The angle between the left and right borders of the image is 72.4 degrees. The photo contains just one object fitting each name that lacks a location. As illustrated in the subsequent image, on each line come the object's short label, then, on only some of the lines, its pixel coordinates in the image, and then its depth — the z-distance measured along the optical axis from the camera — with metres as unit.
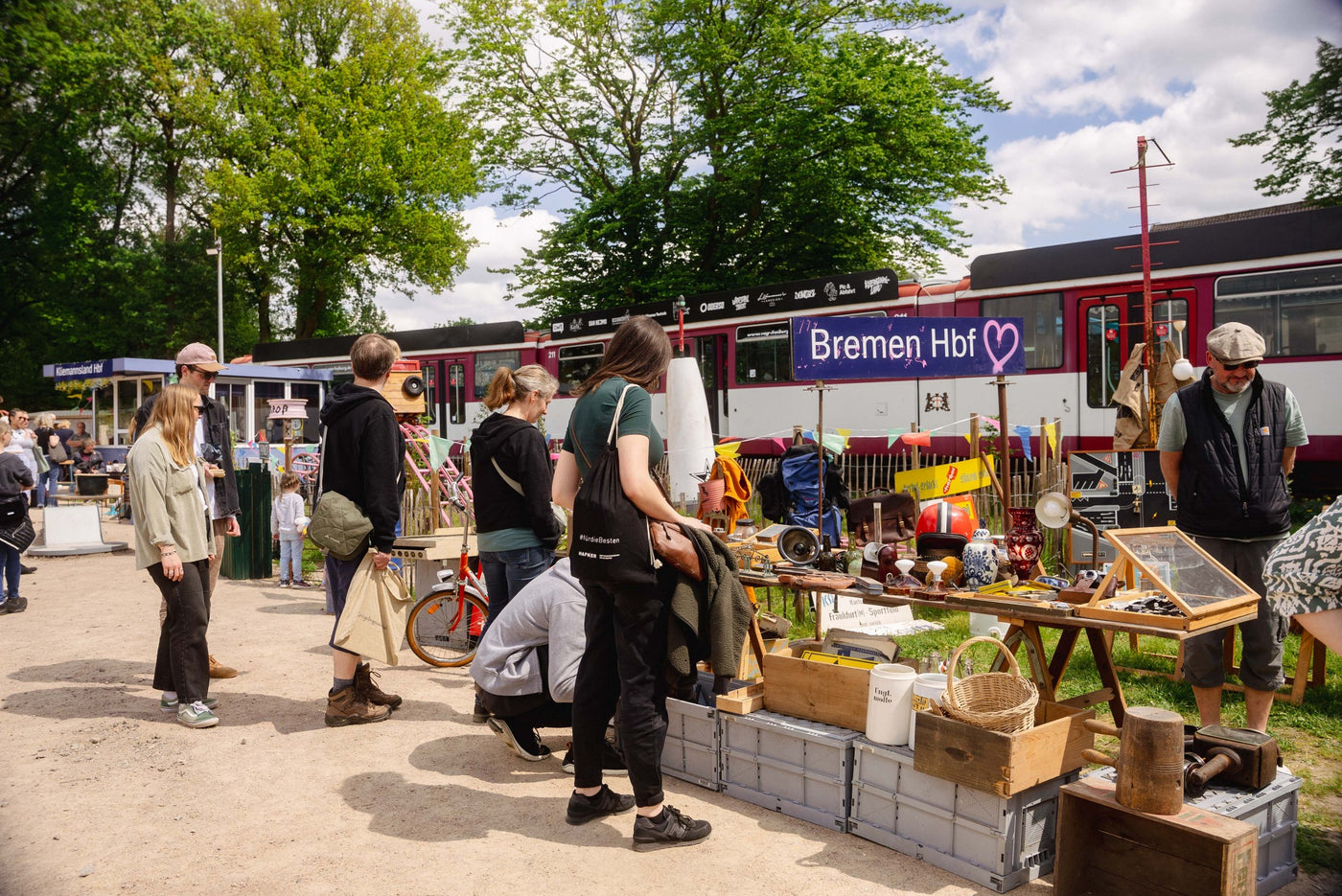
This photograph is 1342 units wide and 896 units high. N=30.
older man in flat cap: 4.17
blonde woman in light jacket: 5.05
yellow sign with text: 6.96
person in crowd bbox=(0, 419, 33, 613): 8.53
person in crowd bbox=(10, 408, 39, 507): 14.27
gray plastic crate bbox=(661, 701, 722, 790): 4.23
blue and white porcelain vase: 4.11
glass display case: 3.45
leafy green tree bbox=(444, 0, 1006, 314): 22.45
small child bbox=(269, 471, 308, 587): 9.59
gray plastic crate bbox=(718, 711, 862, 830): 3.78
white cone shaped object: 6.17
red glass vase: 4.29
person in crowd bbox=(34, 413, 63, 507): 17.95
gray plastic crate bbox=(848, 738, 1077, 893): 3.26
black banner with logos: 14.21
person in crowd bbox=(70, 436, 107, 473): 21.45
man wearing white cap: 6.19
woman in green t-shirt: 3.42
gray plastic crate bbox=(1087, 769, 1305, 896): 3.10
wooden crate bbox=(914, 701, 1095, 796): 3.19
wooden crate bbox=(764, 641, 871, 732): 3.89
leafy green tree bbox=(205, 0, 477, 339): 30.16
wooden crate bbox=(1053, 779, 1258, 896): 2.79
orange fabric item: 6.19
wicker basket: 3.27
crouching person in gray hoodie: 4.15
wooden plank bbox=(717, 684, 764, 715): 4.13
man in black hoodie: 4.91
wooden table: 3.92
